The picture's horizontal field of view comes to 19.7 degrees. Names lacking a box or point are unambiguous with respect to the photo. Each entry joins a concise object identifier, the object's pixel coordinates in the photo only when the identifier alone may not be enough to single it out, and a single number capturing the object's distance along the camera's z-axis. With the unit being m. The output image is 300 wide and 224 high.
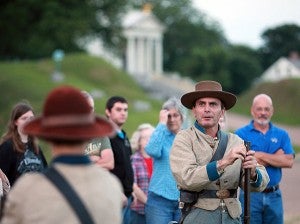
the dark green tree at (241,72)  102.19
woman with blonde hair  10.70
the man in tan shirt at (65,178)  3.91
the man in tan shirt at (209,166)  6.30
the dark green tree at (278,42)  122.01
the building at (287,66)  119.22
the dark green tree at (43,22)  42.47
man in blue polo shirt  8.86
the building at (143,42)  99.94
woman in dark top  8.41
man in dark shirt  9.10
